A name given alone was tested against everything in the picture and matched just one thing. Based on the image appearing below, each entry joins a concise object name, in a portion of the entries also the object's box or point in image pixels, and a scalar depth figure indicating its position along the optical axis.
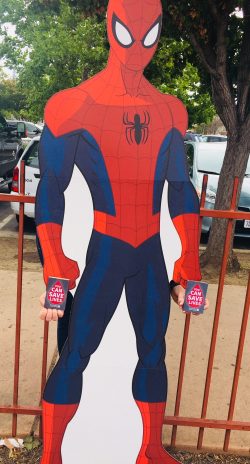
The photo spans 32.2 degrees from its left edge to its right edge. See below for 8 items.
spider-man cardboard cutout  1.90
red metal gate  2.25
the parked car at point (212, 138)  20.18
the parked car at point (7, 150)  8.96
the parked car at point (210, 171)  6.72
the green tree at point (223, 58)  4.91
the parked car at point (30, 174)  6.26
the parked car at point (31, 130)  22.28
